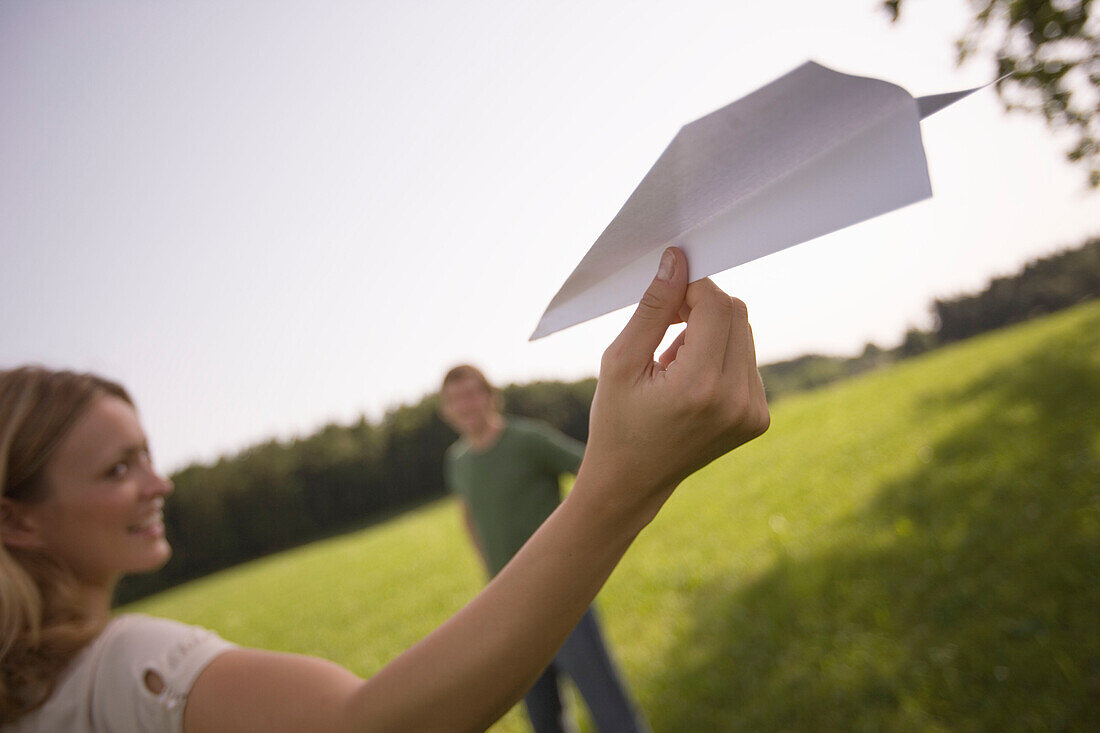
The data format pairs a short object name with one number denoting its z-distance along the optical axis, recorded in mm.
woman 733
